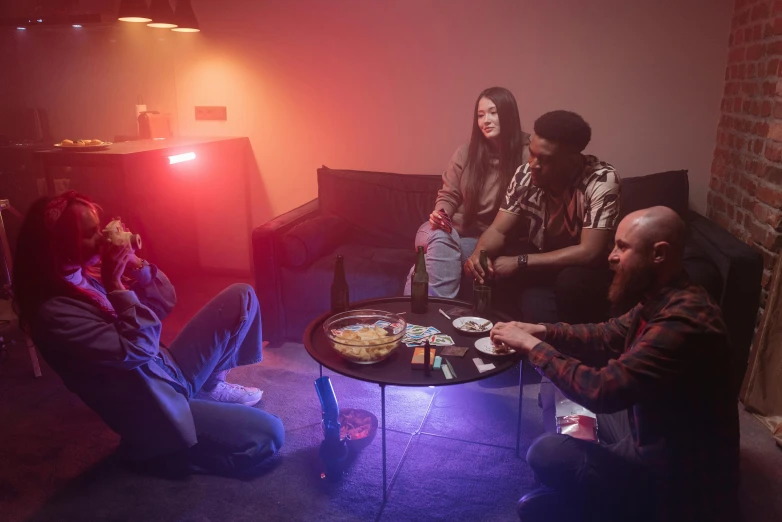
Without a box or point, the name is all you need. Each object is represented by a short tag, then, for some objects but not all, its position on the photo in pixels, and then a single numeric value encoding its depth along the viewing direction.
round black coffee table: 1.76
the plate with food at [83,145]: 3.35
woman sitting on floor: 1.62
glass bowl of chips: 1.81
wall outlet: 3.95
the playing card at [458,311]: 2.26
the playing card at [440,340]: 2.01
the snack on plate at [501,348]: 1.88
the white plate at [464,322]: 2.09
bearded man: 1.31
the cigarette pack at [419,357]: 1.84
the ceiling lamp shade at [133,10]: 3.17
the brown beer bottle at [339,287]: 2.32
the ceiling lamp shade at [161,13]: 3.29
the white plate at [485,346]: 1.89
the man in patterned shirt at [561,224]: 2.42
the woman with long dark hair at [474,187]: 2.82
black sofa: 2.38
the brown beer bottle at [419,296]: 2.29
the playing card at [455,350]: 1.93
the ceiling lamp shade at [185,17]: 3.44
